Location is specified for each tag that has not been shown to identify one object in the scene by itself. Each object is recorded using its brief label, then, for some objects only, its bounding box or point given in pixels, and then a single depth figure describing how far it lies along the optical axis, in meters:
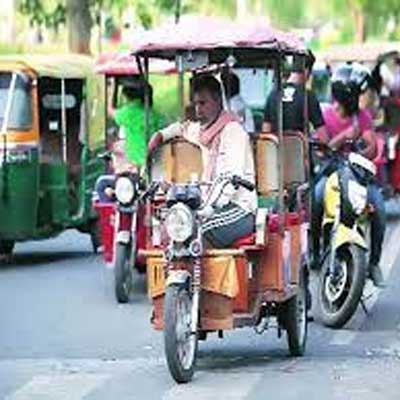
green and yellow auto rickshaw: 14.88
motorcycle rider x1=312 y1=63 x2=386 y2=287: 11.63
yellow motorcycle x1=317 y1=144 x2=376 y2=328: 10.95
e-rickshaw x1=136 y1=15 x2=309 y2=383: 8.80
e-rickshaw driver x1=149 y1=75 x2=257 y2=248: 9.15
